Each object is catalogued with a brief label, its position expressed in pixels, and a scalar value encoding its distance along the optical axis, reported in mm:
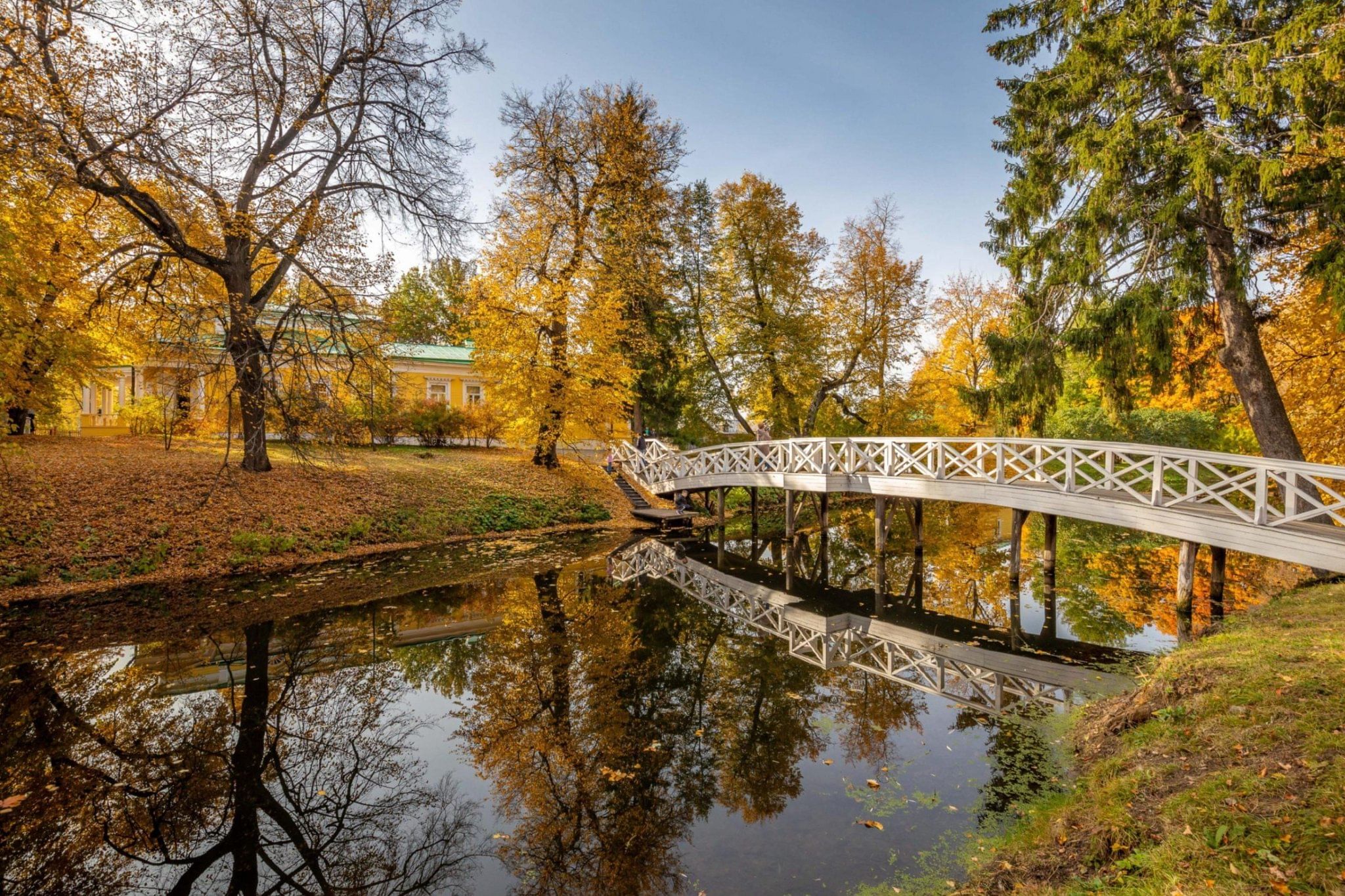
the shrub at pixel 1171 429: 16422
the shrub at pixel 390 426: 22547
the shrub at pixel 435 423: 24562
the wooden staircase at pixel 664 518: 19359
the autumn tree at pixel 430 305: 14133
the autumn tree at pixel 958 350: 25031
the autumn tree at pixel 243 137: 8867
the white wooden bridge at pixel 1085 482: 7469
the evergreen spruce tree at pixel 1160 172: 7969
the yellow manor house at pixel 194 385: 13219
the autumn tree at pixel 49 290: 9734
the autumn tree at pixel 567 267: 19344
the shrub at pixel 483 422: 25750
